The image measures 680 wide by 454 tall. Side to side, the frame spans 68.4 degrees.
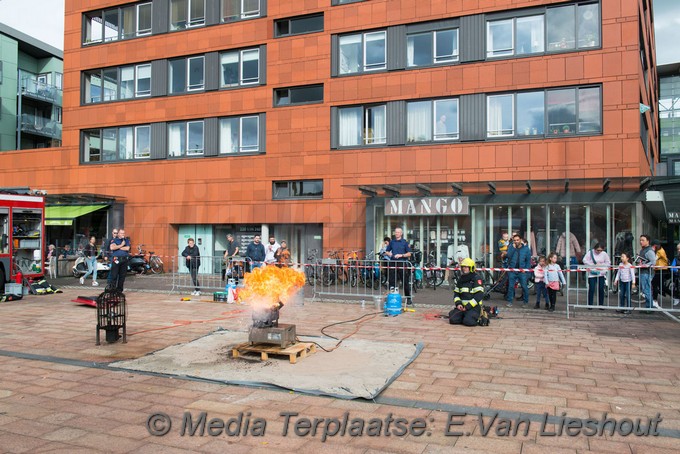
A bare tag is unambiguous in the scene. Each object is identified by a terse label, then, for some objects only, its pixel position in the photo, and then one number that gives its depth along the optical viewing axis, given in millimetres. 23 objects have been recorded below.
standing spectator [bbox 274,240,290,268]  17375
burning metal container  7074
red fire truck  14678
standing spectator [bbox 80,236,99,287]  18062
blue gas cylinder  11406
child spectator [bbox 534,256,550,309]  12188
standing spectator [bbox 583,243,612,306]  11750
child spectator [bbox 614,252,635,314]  11297
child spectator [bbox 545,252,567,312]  11836
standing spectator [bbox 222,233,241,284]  15508
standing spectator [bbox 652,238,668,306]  13080
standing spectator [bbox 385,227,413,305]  12670
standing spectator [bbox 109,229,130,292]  13461
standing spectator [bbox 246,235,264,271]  15547
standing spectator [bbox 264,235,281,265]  16856
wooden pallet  6868
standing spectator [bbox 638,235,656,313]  11249
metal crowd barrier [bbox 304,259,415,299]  12906
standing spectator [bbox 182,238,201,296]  15602
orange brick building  17078
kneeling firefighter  9867
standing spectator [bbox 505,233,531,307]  12992
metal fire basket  8109
